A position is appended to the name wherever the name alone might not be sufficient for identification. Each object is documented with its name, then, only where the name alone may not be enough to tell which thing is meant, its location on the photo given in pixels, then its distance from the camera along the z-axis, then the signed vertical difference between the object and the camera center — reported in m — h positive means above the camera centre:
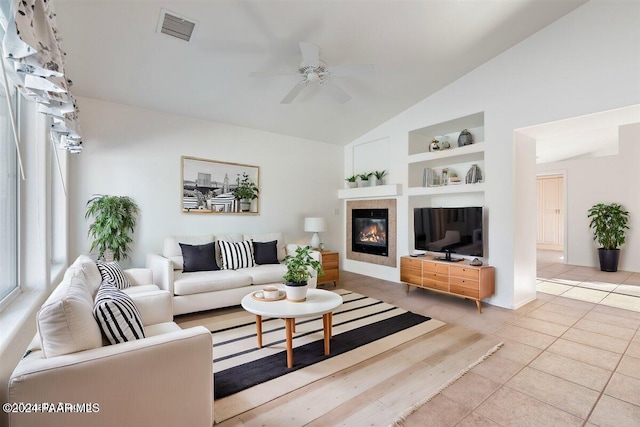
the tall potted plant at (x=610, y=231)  5.73 -0.40
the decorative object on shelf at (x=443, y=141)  4.63 +1.14
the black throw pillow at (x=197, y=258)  3.73 -0.57
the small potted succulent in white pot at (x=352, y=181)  5.82 +0.61
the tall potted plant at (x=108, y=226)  3.51 -0.14
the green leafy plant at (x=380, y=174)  5.40 +0.69
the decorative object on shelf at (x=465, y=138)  4.32 +1.07
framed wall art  4.30 +0.41
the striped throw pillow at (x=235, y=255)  4.00 -0.57
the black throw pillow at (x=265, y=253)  4.31 -0.58
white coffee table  2.34 -0.79
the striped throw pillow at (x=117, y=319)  1.47 -0.54
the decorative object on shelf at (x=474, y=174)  4.20 +0.53
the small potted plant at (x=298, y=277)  2.62 -0.58
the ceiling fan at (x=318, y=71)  2.63 +1.37
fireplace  5.38 -0.36
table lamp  5.13 -0.25
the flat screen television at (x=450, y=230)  3.91 -0.26
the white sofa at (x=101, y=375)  1.16 -0.70
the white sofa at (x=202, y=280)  3.31 -0.79
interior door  8.70 -0.03
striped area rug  2.05 -1.21
